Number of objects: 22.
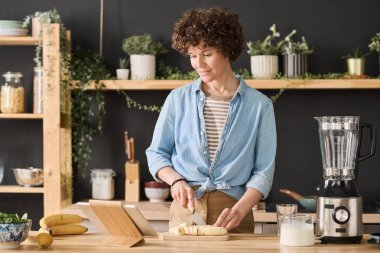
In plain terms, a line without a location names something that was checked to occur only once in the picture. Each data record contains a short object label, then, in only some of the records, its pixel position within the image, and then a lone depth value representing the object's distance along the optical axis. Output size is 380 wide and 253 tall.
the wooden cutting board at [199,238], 2.81
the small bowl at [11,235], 2.69
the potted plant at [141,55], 5.14
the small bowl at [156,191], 5.14
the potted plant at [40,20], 5.08
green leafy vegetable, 2.73
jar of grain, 5.12
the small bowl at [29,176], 5.09
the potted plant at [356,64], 5.08
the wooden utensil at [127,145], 5.20
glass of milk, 2.71
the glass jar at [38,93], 5.11
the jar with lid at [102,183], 5.21
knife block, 5.20
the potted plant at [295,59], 5.09
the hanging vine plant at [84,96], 5.12
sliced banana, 2.83
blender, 2.80
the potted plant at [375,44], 5.09
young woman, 3.13
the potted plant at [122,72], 5.16
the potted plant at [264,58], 5.05
